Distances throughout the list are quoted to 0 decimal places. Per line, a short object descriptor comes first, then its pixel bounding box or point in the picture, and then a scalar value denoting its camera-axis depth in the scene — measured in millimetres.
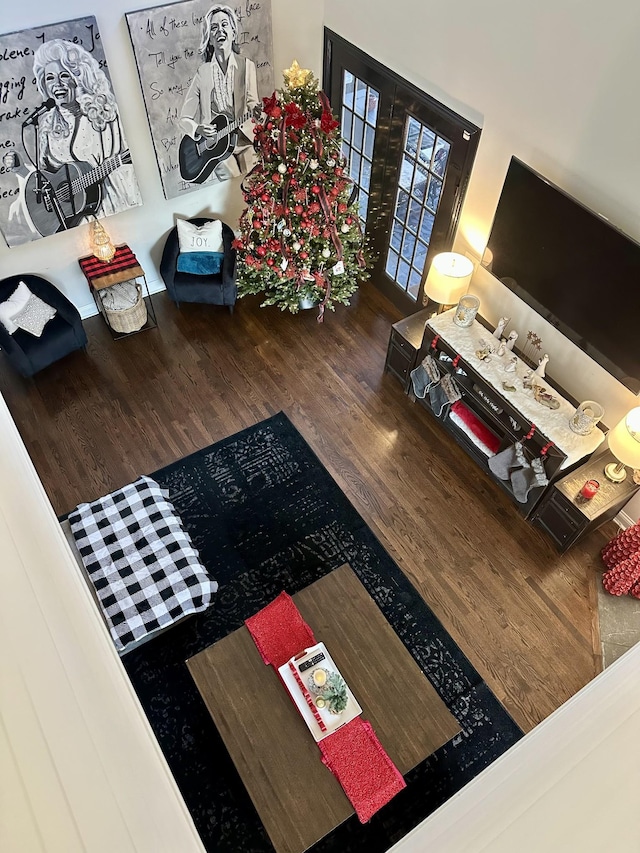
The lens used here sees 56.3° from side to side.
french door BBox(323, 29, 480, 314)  4246
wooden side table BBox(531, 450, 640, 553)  3816
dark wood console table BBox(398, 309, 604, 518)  3844
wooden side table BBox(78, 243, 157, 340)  4949
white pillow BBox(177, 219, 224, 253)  5172
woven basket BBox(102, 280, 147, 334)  5086
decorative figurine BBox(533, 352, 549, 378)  4027
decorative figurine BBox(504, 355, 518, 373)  4152
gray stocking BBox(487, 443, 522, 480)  4113
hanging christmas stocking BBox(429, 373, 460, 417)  4461
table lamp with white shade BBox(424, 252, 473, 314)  4406
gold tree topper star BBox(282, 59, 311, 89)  4168
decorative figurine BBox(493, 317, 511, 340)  4262
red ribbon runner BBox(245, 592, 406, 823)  2920
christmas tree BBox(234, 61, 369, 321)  4262
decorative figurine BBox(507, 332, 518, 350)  4184
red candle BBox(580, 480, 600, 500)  3793
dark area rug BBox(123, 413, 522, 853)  3275
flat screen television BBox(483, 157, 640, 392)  3389
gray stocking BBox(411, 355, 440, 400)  4535
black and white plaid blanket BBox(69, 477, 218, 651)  3438
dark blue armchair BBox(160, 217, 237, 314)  5219
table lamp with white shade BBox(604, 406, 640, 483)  3430
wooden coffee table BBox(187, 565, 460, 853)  2889
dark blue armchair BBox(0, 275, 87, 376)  4641
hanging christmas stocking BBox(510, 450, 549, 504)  3967
